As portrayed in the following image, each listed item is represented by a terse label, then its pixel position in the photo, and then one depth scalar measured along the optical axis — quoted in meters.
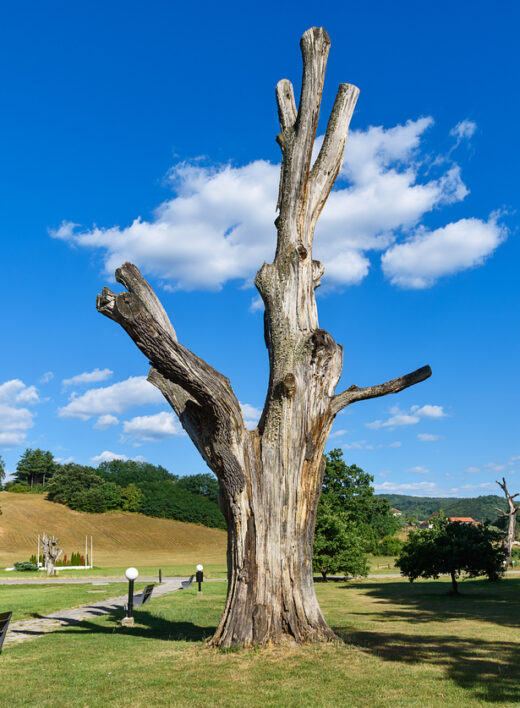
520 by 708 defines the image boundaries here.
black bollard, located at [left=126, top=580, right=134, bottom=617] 10.72
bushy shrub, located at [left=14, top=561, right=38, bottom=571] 34.16
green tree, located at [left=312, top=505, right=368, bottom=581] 23.59
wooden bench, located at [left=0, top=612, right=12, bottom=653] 7.82
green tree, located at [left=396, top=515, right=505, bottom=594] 17.52
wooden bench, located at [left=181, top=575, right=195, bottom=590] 19.07
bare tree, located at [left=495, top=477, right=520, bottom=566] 34.60
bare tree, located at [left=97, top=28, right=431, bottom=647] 7.67
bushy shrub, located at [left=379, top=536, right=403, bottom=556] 50.13
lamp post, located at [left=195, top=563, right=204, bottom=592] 17.89
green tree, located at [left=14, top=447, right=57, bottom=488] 96.44
